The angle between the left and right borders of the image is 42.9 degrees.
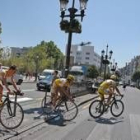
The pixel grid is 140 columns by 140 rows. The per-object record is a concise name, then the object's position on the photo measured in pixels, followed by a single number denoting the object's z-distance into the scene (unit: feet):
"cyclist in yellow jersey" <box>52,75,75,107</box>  20.24
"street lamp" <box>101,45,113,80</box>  79.67
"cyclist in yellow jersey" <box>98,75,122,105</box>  22.87
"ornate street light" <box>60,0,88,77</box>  27.95
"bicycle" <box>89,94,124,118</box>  22.48
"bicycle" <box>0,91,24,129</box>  15.14
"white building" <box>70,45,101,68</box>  278.47
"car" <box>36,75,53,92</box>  52.69
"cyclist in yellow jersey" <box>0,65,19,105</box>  15.23
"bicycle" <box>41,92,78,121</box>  20.73
